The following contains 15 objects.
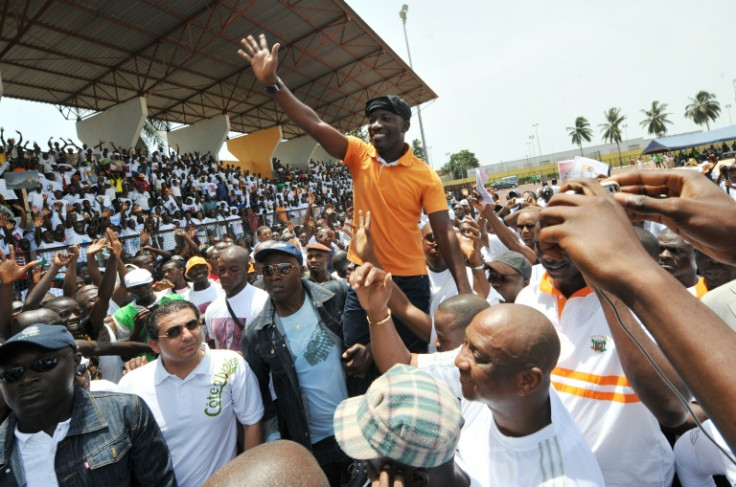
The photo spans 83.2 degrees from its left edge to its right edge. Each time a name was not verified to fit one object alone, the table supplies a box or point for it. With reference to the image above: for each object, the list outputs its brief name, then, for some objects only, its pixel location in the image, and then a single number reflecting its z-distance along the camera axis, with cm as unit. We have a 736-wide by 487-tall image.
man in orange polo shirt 265
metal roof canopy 1095
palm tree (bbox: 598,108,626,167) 6900
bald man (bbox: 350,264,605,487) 136
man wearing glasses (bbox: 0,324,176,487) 180
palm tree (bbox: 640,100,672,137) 6600
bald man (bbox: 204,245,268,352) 350
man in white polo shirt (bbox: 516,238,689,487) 176
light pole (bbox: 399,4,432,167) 1945
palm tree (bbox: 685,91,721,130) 6281
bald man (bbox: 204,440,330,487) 110
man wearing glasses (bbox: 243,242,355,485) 251
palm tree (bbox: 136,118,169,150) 2106
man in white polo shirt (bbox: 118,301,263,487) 229
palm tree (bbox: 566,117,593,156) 7319
